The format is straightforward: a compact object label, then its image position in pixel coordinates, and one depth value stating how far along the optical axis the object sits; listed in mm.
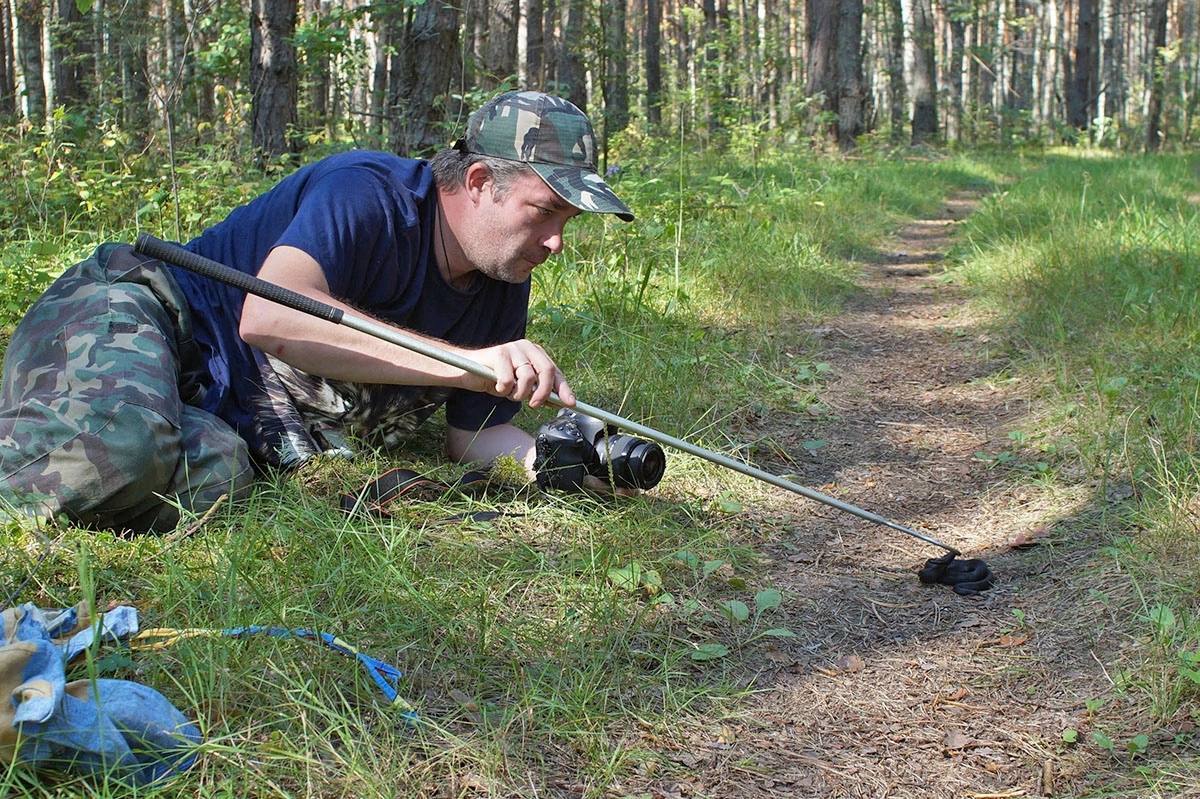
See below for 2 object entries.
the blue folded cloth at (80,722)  1557
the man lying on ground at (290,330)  2580
